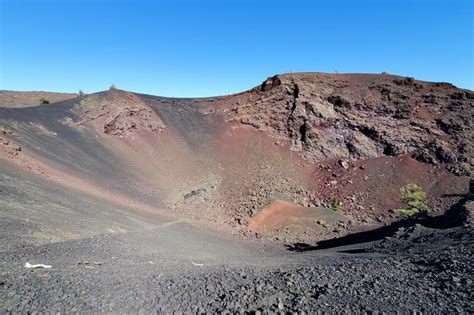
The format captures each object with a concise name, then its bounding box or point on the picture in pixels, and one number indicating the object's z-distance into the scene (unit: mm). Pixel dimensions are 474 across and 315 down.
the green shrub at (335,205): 25066
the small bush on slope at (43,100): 44772
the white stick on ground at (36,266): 6289
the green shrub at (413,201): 21688
